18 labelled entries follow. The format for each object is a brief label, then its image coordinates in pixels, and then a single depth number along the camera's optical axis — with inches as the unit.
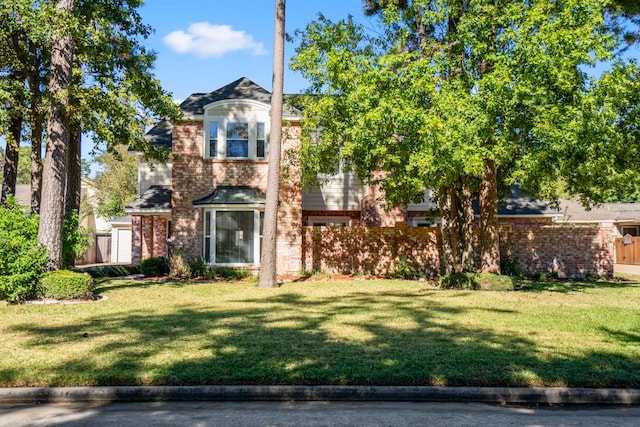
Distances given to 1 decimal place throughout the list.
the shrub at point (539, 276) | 752.3
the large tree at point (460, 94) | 475.2
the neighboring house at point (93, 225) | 1208.9
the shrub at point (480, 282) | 598.9
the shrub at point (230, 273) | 726.9
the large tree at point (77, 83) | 498.6
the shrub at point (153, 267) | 764.6
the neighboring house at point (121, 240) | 1283.2
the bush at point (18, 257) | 452.8
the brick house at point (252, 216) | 751.7
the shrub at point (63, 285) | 469.4
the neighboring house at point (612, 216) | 1387.8
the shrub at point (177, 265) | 755.4
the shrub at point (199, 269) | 736.3
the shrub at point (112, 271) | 780.0
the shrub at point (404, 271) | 778.2
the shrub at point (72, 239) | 535.8
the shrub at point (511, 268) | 770.2
